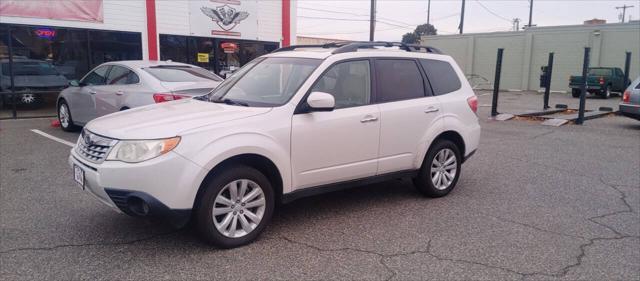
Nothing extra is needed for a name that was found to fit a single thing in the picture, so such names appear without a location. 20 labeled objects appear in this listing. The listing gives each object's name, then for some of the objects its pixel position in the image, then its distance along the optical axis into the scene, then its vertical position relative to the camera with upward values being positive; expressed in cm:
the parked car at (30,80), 1270 -68
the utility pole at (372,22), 2141 +157
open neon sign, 1281 +54
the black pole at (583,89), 1355 -73
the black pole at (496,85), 1431 -69
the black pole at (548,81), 1606 -63
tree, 6755 +385
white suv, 384 -71
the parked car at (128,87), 810 -53
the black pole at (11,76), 1243 -56
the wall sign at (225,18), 1567 +124
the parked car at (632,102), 1216 -95
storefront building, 1269 +53
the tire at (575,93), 2714 -166
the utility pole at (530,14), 5043 +471
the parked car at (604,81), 2442 -90
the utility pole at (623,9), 7317 +785
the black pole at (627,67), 1906 -16
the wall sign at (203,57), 1596 -2
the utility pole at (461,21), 4238 +333
